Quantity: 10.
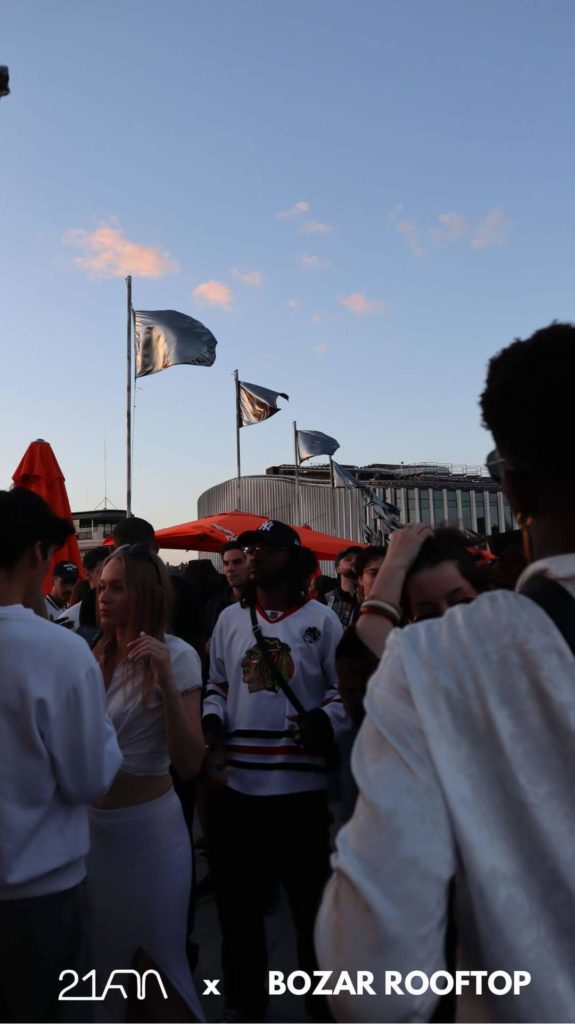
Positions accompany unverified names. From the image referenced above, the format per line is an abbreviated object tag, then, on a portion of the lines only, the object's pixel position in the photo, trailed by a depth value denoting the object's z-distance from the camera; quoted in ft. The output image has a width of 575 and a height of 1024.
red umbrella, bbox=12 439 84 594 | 20.72
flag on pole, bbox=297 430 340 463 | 77.71
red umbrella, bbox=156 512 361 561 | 34.53
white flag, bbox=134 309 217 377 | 44.06
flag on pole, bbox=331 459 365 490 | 65.57
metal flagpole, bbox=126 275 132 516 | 39.79
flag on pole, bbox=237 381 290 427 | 63.77
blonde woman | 8.73
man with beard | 11.10
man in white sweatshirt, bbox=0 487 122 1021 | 6.50
